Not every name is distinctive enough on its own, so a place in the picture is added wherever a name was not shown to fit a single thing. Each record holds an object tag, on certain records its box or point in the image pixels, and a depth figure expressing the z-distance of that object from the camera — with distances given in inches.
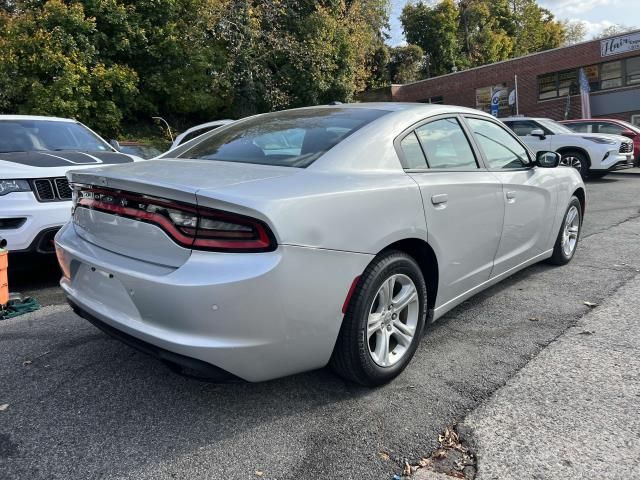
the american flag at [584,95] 1010.1
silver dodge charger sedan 84.9
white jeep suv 169.8
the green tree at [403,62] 1524.4
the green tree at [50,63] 685.3
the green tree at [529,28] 1884.8
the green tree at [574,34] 2246.6
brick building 967.6
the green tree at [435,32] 1572.3
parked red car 551.5
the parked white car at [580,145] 485.1
